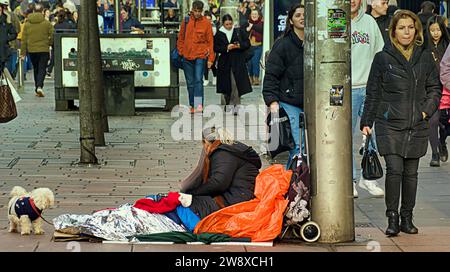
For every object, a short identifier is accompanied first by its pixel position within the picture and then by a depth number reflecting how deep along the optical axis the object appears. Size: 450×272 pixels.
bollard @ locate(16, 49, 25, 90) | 25.38
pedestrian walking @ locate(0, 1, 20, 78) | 25.23
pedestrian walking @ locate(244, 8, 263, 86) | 27.20
